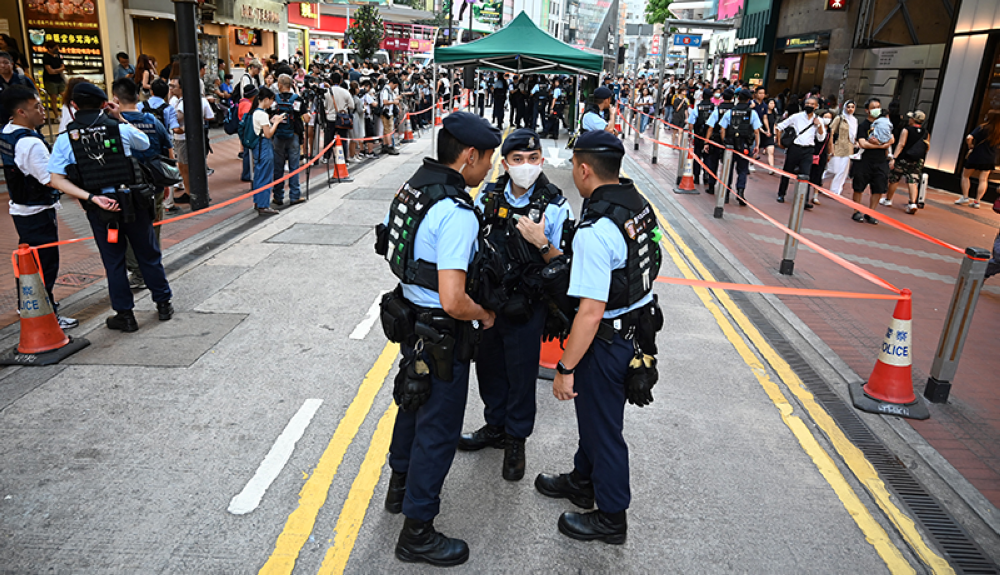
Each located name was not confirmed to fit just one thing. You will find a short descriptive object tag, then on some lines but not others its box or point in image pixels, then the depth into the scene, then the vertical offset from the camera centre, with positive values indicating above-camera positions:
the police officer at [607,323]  3.04 -1.04
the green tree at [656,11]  65.00 +8.21
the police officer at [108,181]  5.56 -0.92
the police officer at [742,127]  12.48 -0.51
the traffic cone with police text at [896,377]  5.09 -1.98
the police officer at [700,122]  14.18 -0.55
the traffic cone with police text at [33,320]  5.39 -1.98
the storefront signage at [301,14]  41.92 +3.82
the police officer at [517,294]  3.66 -1.06
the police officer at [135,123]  7.15 -0.58
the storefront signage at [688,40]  24.19 +1.94
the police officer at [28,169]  5.58 -0.85
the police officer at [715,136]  12.80 -0.72
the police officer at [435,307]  2.99 -1.00
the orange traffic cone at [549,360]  5.30 -2.04
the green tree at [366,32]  47.56 +3.29
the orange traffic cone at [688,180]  14.27 -1.71
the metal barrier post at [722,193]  11.66 -1.59
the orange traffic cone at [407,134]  22.88 -1.69
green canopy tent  17.75 +0.85
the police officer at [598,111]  10.48 -0.32
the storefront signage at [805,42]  24.83 +2.26
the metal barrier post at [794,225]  8.21 -1.48
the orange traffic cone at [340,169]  14.39 -1.87
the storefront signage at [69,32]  15.81 +0.75
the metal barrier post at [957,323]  4.91 -1.53
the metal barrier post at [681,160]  14.96 -1.36
